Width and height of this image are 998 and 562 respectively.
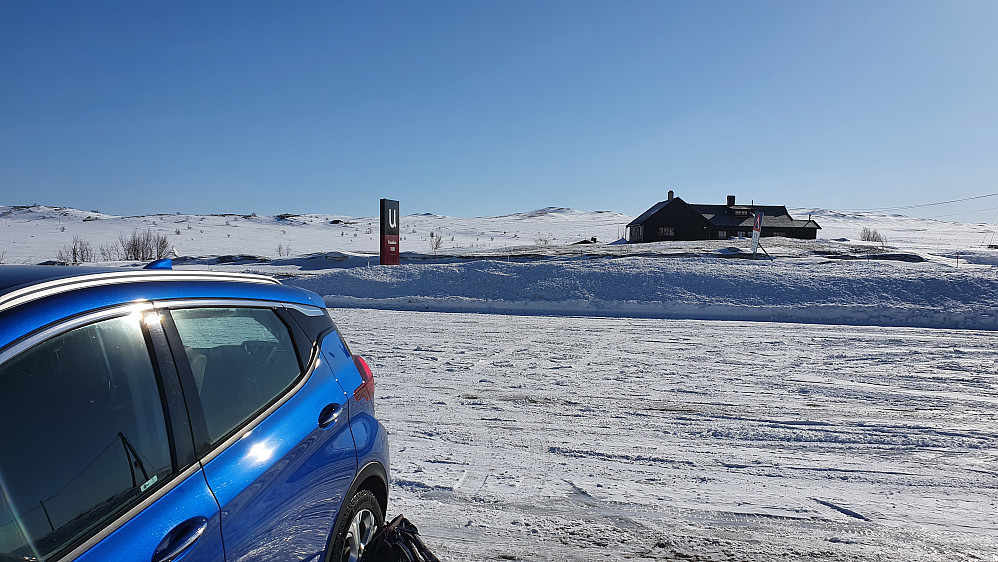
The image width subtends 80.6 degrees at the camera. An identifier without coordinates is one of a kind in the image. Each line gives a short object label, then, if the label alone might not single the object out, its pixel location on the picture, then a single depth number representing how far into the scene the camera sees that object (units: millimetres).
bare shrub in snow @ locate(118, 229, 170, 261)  32062
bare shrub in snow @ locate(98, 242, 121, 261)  34188
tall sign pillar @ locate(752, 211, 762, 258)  22188
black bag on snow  3004
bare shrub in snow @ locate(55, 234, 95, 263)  29700
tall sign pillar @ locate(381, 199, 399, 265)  23844
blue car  1560
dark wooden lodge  47688
